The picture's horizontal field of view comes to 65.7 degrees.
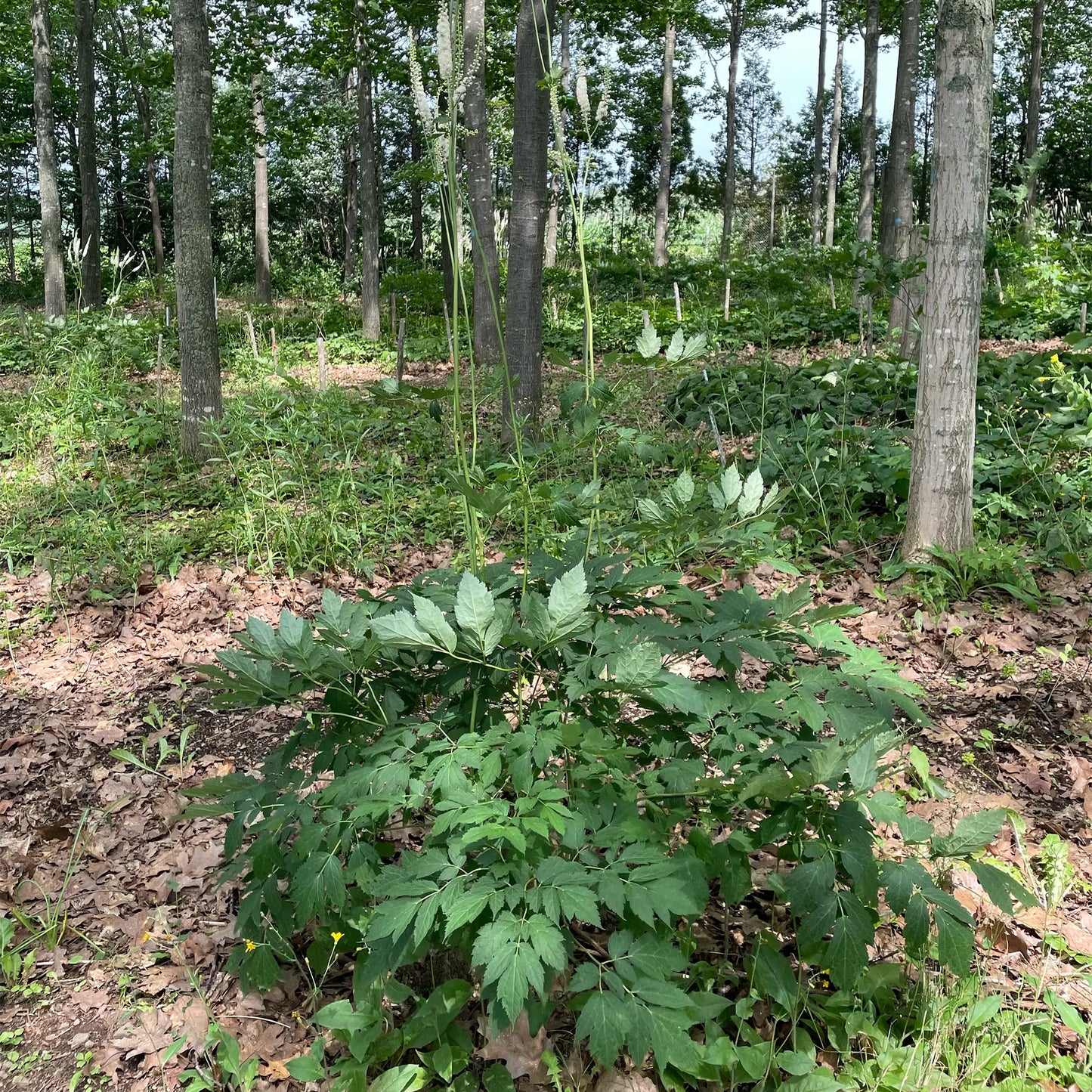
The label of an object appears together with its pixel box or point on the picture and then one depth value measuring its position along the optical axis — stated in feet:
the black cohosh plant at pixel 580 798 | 4.39
